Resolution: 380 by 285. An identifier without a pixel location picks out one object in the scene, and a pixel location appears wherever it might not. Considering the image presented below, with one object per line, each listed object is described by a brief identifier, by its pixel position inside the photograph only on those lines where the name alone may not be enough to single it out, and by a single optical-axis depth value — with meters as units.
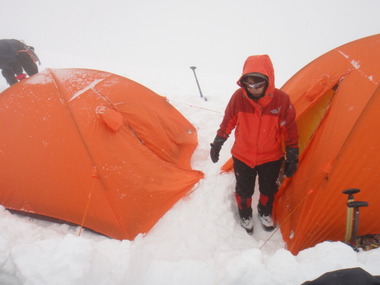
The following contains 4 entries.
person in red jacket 2.16
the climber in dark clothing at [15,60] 5.75
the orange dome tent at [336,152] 2.22
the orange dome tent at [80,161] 2.78
